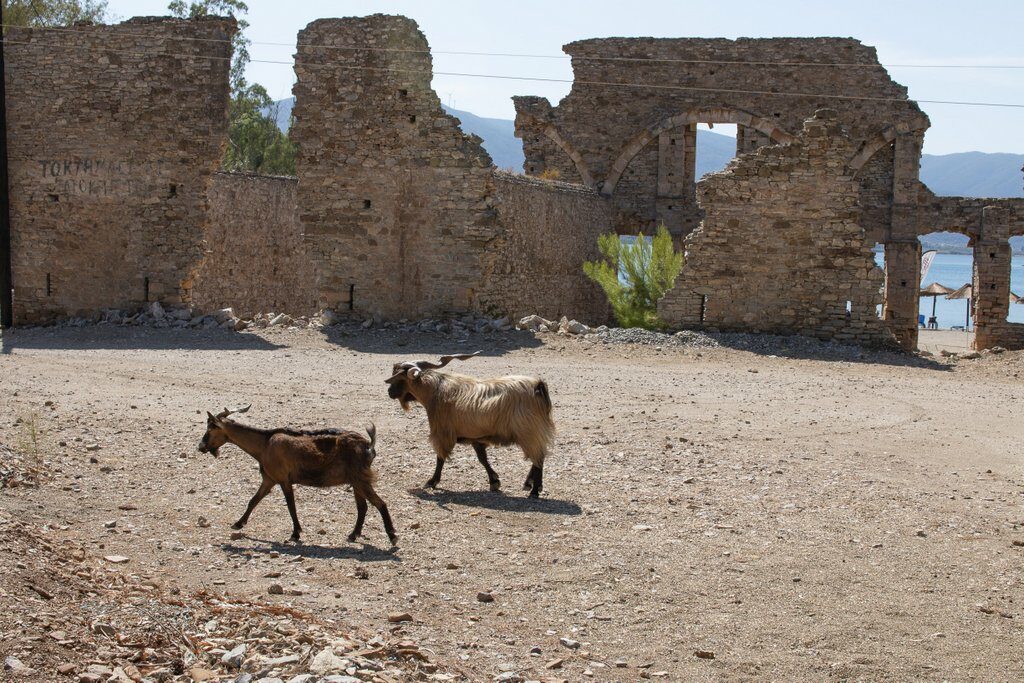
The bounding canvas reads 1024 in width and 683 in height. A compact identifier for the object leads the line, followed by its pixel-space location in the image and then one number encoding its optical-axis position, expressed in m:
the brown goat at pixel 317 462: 6.54
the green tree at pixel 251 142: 38.41
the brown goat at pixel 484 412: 7.88
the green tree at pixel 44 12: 28.81
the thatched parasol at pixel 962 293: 40.80
